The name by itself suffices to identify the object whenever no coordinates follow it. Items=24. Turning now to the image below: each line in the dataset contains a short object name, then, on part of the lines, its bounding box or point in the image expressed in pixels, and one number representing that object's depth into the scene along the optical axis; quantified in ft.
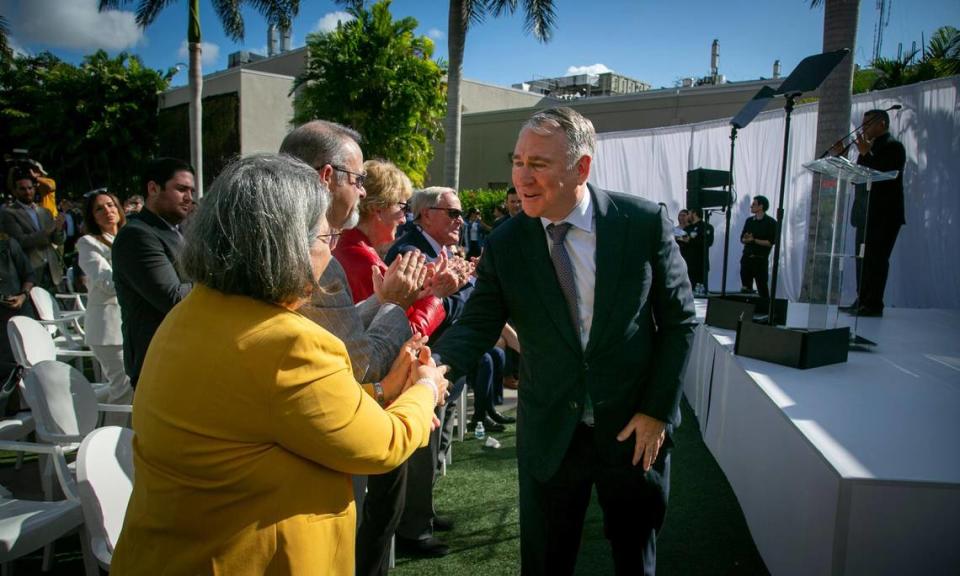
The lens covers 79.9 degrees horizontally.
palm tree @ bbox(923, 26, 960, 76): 42.04
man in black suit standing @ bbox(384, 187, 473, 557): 10.25
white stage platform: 6.18
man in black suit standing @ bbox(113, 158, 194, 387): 9.29
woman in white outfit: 13.52
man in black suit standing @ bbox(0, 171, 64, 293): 19.12
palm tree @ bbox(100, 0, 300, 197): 38.34
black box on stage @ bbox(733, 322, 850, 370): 10.65
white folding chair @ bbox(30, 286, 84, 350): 19.21
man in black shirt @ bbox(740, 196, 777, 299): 34.47
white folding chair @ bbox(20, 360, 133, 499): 9.65
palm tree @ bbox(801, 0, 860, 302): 23.04
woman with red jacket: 8.14
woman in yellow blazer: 4.00
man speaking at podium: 18.97
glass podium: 11.62
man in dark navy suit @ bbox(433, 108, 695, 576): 6.50
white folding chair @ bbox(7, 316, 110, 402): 13.41
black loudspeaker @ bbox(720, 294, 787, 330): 15.14
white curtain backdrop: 23.57
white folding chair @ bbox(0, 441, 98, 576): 7.35
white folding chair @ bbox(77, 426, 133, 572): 6.21
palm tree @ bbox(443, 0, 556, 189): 42.78
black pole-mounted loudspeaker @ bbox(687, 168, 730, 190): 25.11
